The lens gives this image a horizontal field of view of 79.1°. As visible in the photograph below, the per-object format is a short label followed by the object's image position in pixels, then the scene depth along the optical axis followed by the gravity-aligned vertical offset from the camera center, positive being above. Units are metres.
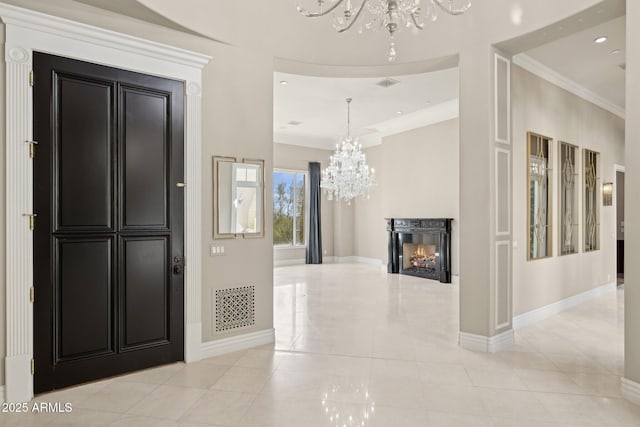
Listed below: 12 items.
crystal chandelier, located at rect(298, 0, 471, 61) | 2.49 +1.37
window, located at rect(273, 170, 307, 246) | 11.20 +0.29
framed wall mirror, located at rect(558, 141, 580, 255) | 5.95 +0.29
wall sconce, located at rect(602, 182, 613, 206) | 7.14 +0.42
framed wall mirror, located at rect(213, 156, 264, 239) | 4.05 +0.22
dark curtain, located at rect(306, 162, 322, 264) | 11.37 -0.10
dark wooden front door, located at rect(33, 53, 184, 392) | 3.14 -0.02
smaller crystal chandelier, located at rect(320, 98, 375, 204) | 8.70 +1.02
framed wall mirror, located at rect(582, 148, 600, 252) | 6.59 +0.28
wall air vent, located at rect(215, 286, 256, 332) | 4.04 -0.96
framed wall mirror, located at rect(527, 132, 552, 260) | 5.27 +0.28
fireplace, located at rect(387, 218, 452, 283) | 8.52 -0.72
